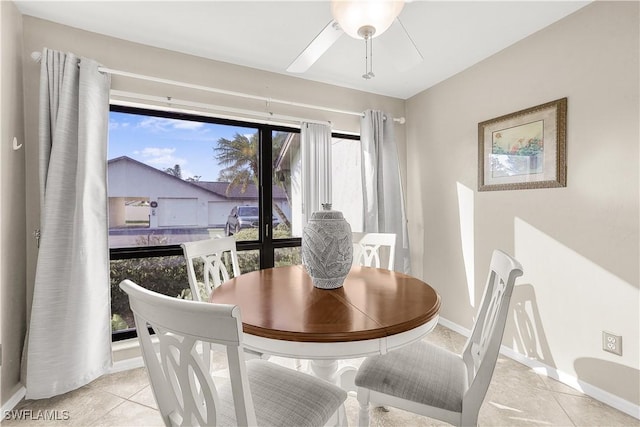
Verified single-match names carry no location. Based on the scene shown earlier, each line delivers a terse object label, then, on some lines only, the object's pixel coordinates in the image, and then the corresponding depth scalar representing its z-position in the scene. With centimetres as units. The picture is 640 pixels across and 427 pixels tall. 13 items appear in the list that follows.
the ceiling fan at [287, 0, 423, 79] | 124
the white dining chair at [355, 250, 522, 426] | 109
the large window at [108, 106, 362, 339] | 236
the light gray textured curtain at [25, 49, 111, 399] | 187
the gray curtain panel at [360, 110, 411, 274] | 304
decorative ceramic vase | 141
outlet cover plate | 180
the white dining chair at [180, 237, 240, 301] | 175
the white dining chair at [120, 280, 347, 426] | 69
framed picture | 208
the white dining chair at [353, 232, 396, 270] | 220
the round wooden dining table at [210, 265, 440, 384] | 99
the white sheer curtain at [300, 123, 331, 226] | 282
